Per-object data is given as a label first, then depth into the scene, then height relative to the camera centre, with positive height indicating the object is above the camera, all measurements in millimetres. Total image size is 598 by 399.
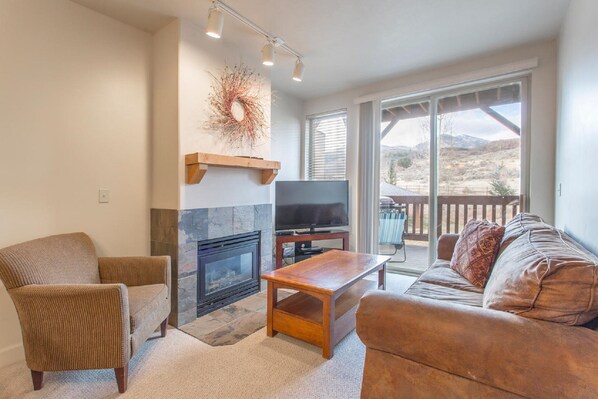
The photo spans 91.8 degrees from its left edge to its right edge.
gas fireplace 2652 -746
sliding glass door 3150 +398
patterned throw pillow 2020 -397
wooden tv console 3583 -530
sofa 958 -513
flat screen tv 3756 -105
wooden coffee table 1949 -847
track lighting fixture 2148 +1386
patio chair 3941 -424
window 4367 +775
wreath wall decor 2729 +884
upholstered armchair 1570 -692
